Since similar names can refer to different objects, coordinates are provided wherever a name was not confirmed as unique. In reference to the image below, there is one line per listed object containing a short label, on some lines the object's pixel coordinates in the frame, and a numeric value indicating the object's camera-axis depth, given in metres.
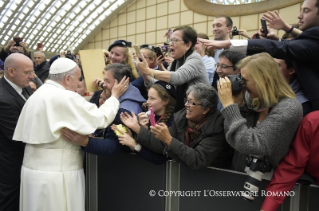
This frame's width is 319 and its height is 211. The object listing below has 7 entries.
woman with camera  1.54
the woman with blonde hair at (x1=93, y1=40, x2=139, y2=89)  3.20
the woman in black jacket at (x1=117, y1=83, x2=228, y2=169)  1.91
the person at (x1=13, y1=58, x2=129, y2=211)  1.98
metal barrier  1.79
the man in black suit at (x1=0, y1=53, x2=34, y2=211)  2.50
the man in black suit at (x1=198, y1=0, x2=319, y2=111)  1.77
